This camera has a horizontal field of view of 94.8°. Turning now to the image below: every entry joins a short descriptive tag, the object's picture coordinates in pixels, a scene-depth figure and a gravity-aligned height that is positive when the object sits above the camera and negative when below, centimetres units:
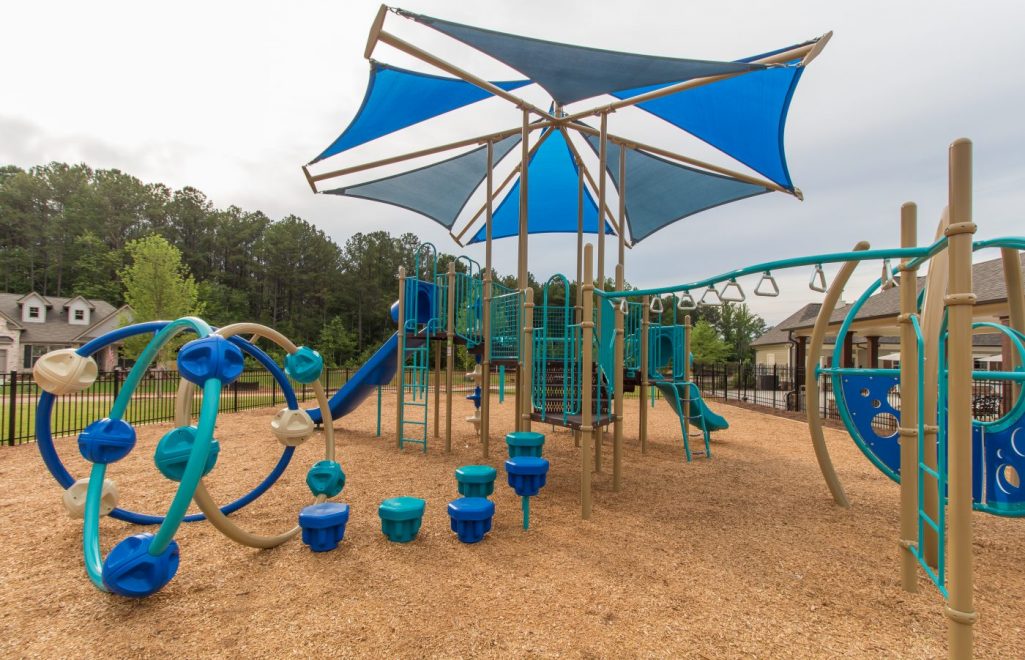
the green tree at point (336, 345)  4169 +12
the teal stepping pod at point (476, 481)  434 -122
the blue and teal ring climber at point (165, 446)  278 -68
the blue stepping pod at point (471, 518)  391 -141
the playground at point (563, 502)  263 -159
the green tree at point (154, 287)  2453 +295
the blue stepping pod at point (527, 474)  412 -109
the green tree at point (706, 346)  3569 +54
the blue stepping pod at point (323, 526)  368 -142
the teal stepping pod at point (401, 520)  390 -144
